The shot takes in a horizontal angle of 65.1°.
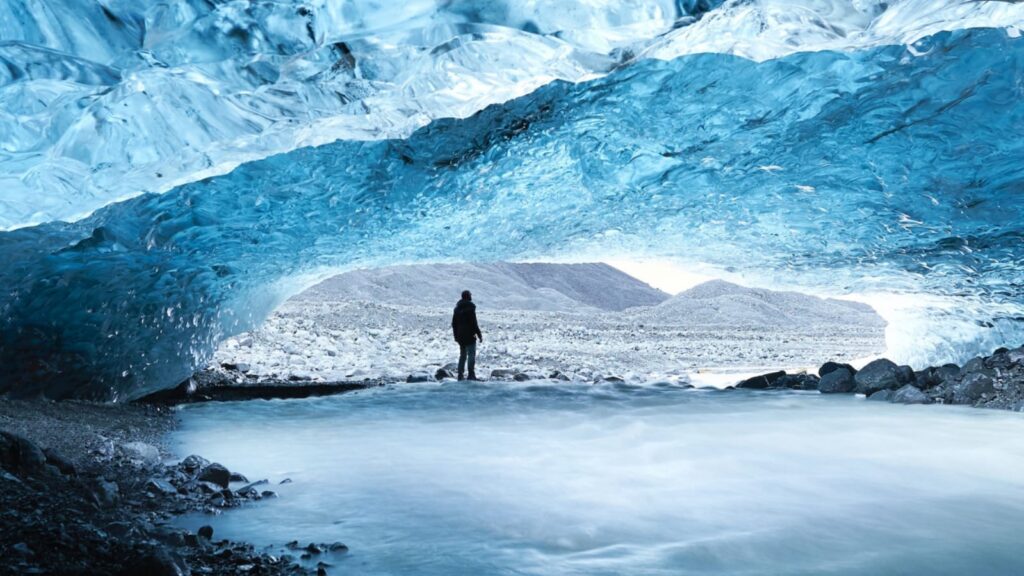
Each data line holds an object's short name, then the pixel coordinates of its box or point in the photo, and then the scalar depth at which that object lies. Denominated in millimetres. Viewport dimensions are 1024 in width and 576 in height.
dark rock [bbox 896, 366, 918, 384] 9984
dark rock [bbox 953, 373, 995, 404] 8703
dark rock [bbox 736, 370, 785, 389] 11242
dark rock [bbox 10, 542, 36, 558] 2701
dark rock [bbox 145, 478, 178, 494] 4441
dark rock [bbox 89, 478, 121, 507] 3862
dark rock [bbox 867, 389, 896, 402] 9461
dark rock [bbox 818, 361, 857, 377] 11153
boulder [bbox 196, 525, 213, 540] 3705
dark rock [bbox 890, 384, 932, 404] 9073
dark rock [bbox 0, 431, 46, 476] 3781
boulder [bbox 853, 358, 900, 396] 9891
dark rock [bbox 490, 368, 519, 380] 11844
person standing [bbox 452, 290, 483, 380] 11258
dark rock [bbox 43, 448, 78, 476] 4195
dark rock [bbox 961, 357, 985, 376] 9195
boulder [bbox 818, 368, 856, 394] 10414
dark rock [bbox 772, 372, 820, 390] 11102
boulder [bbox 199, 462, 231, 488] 4754
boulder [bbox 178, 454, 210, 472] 4977
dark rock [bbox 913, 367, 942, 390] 9769
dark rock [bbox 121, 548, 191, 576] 2756
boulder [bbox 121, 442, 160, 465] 5270
